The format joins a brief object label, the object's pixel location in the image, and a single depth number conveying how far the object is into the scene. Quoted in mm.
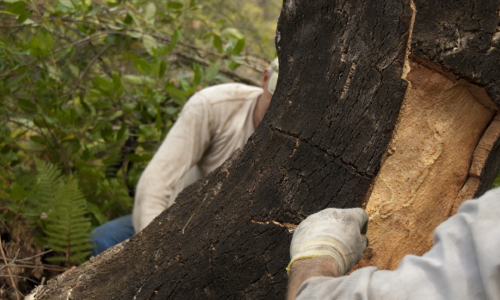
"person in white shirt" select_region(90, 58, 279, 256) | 2186
